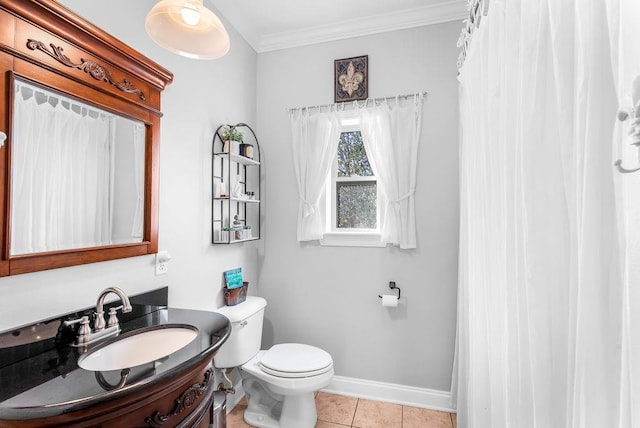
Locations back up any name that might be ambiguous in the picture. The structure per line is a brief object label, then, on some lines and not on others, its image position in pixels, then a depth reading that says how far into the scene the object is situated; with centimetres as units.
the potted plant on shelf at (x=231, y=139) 198
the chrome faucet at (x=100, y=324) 106
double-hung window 239
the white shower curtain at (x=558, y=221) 50
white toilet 175
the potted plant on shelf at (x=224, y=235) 200
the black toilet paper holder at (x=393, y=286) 220
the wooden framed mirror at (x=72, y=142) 98
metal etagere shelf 198
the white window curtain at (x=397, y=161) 217
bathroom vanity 69
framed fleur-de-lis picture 229
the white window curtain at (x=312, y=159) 235
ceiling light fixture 102
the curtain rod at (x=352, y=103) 219
